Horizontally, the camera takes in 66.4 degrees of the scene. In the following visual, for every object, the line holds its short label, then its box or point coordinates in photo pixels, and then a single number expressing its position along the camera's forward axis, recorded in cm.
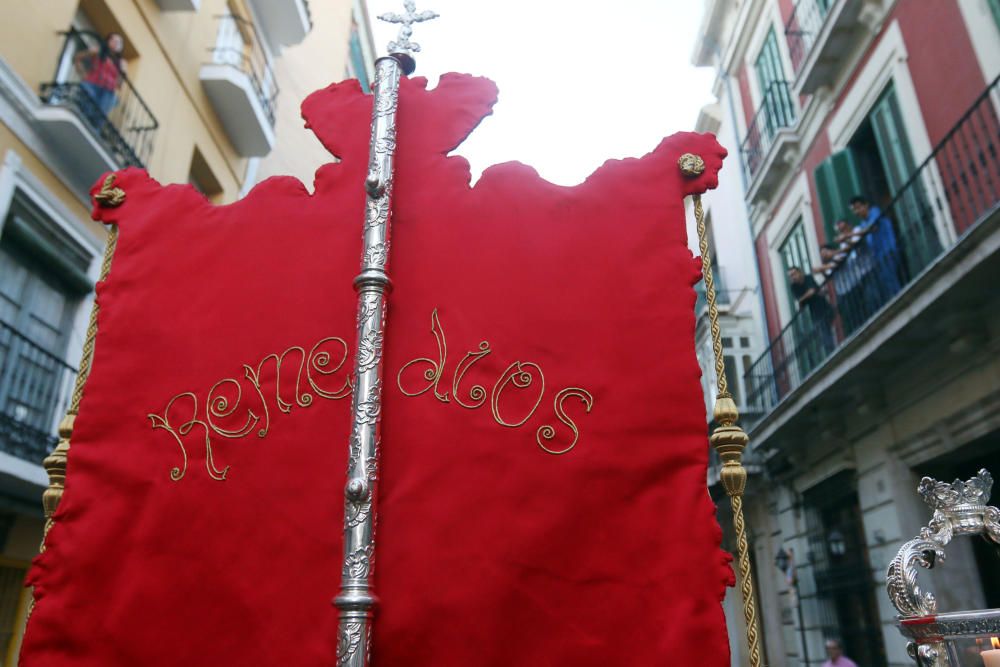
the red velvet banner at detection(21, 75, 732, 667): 182
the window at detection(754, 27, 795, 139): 1024
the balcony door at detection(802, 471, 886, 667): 748
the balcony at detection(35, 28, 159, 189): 661
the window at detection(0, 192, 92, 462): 640
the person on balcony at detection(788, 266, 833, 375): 819
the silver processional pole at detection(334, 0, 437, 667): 174
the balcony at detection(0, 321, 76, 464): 631
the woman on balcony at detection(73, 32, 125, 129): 709
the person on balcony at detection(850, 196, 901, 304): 661
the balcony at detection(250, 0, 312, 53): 1045
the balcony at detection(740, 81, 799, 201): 984
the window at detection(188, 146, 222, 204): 940
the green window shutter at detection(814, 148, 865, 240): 795
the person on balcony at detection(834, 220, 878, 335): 702
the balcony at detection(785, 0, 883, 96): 779
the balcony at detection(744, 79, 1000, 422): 524
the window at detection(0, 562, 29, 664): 643
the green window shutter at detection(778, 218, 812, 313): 964
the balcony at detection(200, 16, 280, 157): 921
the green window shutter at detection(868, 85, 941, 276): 629
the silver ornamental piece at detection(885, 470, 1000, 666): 171
